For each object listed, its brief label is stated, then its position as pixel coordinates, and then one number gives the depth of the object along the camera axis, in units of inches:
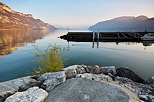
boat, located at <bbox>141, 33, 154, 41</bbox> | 1284.4
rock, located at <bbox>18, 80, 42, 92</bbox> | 150.3
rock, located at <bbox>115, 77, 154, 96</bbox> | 175.9
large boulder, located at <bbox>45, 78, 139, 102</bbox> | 129.6
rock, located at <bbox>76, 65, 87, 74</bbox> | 225.0
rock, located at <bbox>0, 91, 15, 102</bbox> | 127.3
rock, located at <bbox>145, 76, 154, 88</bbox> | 223.1
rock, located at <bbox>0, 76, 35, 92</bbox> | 187.7
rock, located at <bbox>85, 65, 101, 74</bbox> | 235.4
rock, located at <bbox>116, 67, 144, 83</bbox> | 244.7
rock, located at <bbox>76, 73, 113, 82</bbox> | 191.5
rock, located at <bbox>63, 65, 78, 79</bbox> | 199.0
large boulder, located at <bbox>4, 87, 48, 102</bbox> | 116.7
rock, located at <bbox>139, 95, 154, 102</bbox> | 140.4
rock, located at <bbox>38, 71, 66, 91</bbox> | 154.3
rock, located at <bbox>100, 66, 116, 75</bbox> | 250.8
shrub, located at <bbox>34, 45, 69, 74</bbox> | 229.0
